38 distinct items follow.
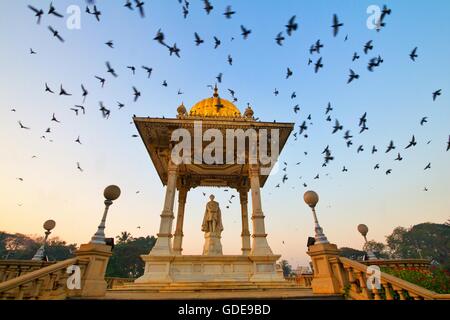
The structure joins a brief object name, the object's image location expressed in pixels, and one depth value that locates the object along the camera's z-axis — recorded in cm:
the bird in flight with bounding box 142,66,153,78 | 904
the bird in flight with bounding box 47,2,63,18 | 585
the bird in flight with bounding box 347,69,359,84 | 847
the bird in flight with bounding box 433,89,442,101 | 837
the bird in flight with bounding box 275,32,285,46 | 811
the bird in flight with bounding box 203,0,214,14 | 696
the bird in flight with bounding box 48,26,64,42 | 641
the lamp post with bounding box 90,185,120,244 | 686
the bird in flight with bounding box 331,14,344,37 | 666
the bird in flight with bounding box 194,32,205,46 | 802
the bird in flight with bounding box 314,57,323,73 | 845
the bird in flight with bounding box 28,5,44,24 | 597
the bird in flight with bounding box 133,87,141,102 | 922
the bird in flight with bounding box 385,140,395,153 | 919
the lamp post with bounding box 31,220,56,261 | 1178
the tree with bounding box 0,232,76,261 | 6243
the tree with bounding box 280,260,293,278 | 10121
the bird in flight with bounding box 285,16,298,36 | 689
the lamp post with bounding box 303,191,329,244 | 765
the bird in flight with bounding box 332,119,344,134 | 994
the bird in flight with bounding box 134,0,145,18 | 615
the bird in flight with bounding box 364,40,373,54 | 791
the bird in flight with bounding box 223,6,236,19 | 698
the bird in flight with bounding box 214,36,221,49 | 874
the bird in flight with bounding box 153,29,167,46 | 732
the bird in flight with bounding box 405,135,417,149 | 905
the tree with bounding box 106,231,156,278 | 4950
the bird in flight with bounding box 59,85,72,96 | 791
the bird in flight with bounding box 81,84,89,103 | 833
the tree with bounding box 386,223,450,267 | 7150
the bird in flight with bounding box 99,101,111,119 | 943
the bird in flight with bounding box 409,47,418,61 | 785
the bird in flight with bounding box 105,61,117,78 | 802
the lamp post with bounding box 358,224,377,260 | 1188
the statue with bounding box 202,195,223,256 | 1348
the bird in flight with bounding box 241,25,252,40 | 756
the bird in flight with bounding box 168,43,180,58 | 806
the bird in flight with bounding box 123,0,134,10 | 611
